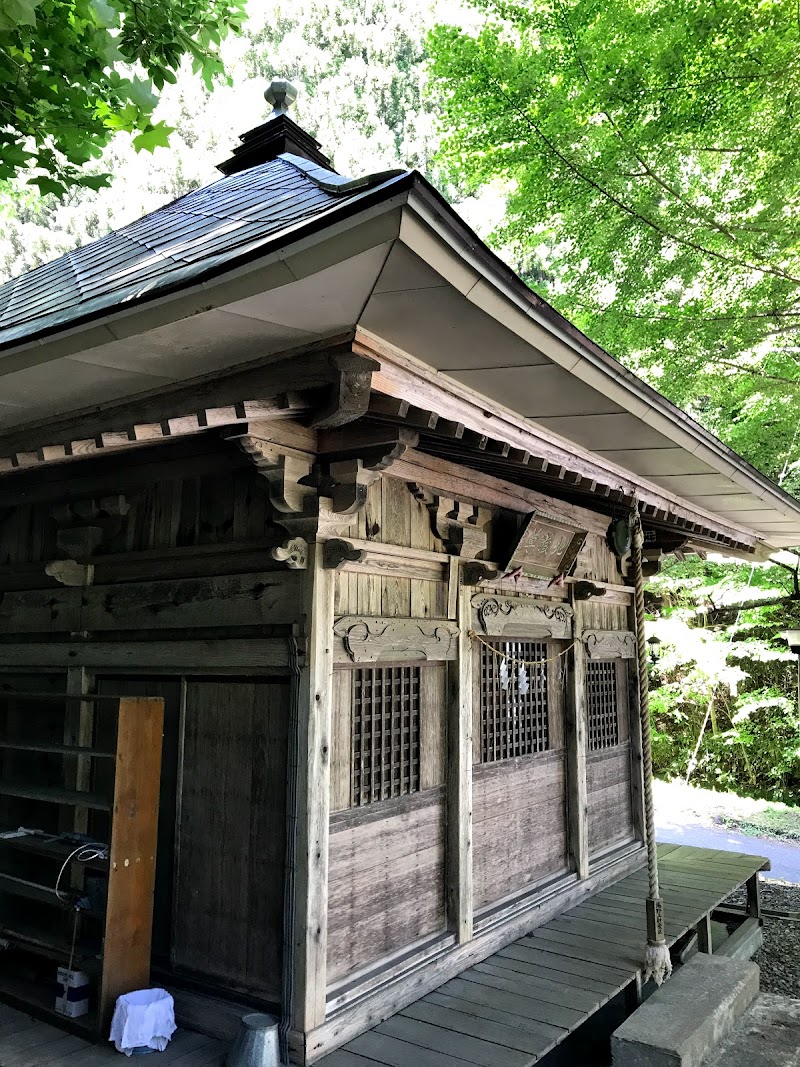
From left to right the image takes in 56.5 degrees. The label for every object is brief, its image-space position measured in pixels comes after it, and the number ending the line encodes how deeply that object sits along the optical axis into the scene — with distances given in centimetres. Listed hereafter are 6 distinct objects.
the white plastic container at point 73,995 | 402
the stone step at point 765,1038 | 417
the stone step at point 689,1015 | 380
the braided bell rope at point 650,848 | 504
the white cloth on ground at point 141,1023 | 369
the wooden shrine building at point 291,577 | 281
